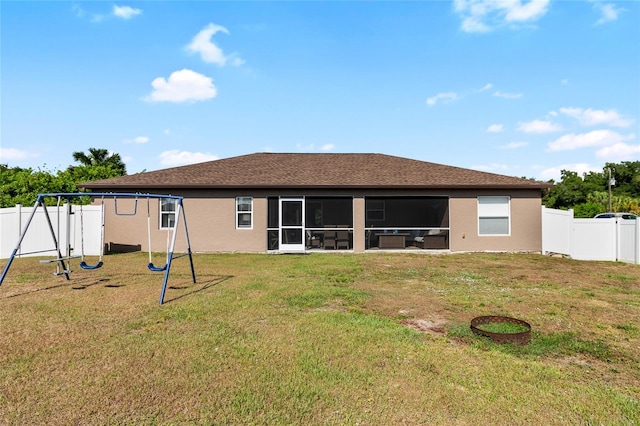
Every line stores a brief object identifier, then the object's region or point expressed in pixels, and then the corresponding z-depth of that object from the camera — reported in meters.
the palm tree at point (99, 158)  33.50
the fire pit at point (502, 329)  4.45
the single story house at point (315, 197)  14.48
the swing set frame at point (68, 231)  6.78
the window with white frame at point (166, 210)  14.76
